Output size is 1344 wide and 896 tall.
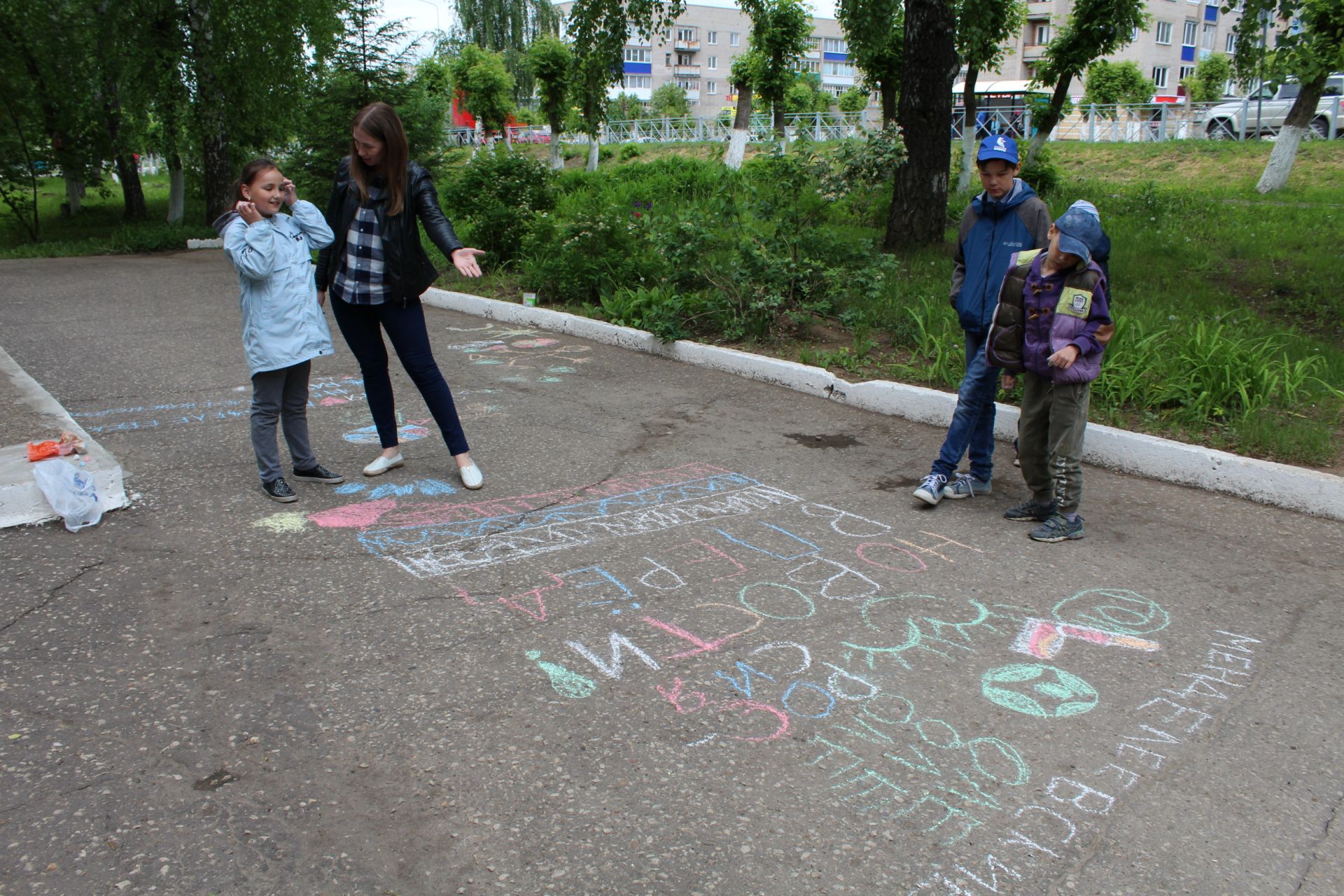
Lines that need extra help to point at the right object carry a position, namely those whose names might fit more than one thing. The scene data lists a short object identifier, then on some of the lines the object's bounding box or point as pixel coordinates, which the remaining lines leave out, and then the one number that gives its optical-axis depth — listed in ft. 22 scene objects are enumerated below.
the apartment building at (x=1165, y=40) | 191.52
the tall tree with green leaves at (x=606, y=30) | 38.14
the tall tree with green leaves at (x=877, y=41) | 38.63
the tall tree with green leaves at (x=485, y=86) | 143.23
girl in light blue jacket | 14.26
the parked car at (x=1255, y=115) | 77.96
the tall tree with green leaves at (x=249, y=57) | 52.70
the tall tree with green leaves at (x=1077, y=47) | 49.85
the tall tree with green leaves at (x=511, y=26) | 164.25
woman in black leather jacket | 14.19
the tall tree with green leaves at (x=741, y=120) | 92.07
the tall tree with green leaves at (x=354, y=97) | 50.62
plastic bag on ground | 13.58
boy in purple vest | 13.52
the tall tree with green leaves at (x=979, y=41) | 37.73
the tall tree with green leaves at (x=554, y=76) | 111.65
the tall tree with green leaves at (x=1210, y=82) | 141.28
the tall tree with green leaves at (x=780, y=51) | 100.12
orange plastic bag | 14.38
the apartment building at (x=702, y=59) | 297.33
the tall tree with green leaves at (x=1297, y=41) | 21.80
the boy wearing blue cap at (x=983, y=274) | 14.73
